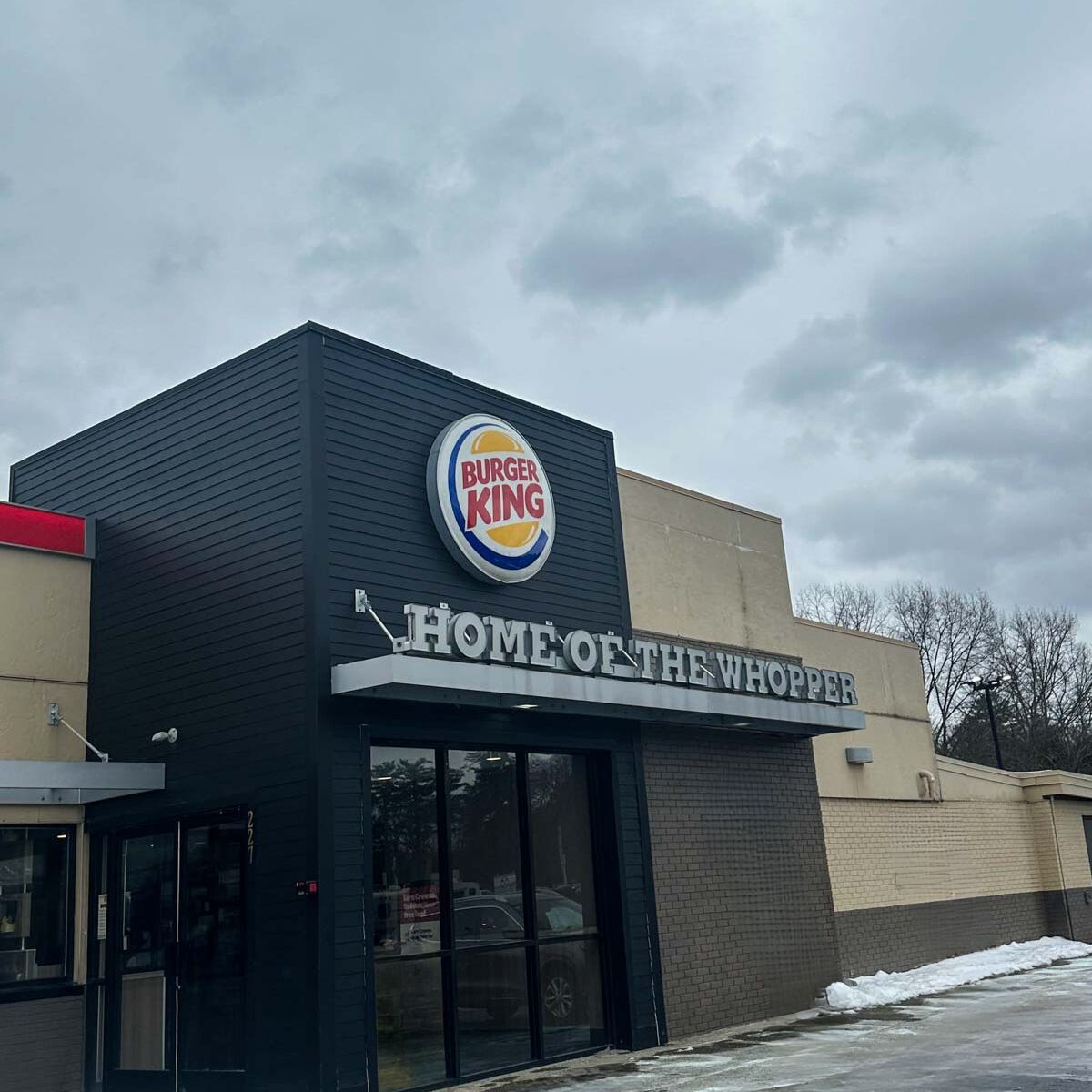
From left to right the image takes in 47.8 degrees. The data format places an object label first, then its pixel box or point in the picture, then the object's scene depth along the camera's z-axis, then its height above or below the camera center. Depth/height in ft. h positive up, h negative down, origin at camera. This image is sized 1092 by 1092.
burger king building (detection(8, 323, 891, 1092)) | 36.19 +4.89
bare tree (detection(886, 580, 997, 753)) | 171.42 +30.31
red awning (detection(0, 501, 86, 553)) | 42.78 +13.53
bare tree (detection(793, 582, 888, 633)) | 179.52 +35.49
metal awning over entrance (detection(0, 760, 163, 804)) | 35.99 +4.13
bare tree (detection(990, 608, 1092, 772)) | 157.28 +19.92
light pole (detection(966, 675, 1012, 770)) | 109.53 +14.41
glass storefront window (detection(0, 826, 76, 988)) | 39.47 +0.68
